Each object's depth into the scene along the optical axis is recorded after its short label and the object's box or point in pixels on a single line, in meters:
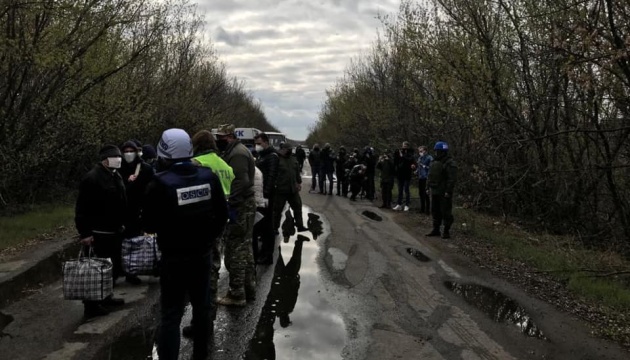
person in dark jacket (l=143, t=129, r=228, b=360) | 3.83
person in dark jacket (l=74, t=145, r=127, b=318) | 5.59
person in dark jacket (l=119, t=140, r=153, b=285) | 6.99
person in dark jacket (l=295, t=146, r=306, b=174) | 22.81
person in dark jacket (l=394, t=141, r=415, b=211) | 16.03
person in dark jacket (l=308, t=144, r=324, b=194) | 20.52
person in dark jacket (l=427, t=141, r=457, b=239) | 10.73
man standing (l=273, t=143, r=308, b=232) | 9.90
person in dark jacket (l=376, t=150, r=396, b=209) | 16.67
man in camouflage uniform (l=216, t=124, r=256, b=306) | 5.91
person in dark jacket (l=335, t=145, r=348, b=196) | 20.49
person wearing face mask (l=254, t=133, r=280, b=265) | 8.20
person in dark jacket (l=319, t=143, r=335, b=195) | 19.92
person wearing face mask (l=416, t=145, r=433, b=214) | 14.87
